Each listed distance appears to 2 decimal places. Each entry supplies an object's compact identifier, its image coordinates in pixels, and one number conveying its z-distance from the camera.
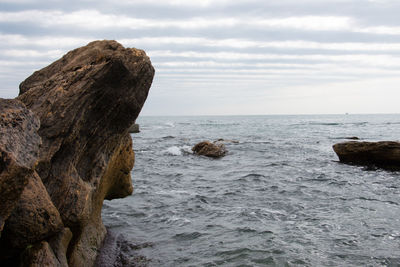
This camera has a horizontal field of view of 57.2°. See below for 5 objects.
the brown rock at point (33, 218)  3.96
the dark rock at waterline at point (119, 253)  6.55
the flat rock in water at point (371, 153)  16.09
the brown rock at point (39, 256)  4.11
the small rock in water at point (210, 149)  22.50
